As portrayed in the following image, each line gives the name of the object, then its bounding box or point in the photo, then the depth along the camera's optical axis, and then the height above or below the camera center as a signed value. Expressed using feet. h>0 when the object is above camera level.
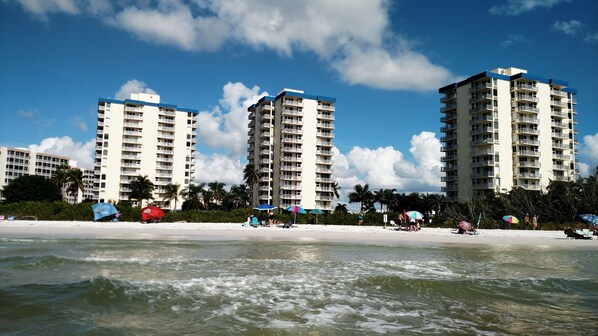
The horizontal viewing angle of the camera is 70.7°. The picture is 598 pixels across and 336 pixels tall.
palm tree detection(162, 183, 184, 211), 313.73 +8.74
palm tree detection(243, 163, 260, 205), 311.68 +21.96
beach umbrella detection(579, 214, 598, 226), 116.98 -2.93
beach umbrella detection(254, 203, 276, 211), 147.72 -0.77
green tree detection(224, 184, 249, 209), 325.01 +5.68
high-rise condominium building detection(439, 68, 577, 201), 265.95 +48.47
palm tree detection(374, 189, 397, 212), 321.52 +7.70
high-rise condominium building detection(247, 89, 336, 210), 306.35 +40.45
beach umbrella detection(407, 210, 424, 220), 125.70 -2.57
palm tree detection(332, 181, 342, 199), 330.65 +12.97
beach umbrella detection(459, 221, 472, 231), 116.98 -5.29
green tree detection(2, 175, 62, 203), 300.63 +9.39
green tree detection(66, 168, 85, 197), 283.18 +15.28
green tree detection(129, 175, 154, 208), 290.15 +9.89
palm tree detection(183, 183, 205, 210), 306.96 +6.03
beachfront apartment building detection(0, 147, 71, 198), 484.74 +48.75
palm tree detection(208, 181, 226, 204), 322.34 +10.36
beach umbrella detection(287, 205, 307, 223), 144.87 -1.33
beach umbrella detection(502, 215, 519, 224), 133.08 -3.67
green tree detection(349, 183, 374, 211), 322.14 +8.26
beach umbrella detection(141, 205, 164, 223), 139.04 -3.45
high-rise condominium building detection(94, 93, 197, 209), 318.45 +45.64
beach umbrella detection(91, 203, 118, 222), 138.41 -2.61
